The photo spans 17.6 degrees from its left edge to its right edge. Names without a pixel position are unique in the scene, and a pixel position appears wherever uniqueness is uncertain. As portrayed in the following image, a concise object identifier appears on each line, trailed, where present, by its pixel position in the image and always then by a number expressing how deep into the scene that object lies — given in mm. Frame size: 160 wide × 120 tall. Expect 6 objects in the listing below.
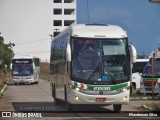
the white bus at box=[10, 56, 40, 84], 58125
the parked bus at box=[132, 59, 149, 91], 39094
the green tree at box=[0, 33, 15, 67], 68600
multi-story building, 115938
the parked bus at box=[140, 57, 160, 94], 32781
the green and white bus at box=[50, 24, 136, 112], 19750
